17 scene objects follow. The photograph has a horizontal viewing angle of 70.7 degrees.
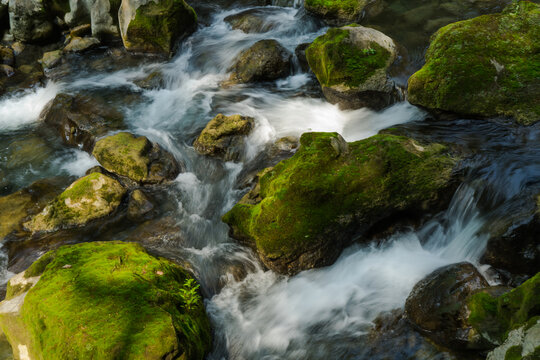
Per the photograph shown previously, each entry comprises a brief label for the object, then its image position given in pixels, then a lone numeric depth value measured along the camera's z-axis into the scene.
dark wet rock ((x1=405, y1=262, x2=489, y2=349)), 4.03
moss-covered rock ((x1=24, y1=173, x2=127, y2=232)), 7.11
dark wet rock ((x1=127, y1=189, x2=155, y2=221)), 7.24
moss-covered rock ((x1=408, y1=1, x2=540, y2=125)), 6.62
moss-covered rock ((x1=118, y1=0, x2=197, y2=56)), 11.89
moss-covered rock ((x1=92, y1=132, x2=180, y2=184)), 7.89
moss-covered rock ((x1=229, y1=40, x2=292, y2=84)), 10.17
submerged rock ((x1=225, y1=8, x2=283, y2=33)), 12.55
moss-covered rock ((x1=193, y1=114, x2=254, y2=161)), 8.15
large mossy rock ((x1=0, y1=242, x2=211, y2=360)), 3.88
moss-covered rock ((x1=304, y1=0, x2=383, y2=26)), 11.27
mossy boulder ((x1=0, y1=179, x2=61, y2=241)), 7.19
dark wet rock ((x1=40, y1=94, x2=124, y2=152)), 9.36
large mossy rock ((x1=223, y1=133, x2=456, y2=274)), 5.34
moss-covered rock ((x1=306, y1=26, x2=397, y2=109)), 8.03
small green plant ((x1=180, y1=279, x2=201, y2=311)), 4.78
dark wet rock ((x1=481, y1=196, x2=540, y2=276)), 4.51
